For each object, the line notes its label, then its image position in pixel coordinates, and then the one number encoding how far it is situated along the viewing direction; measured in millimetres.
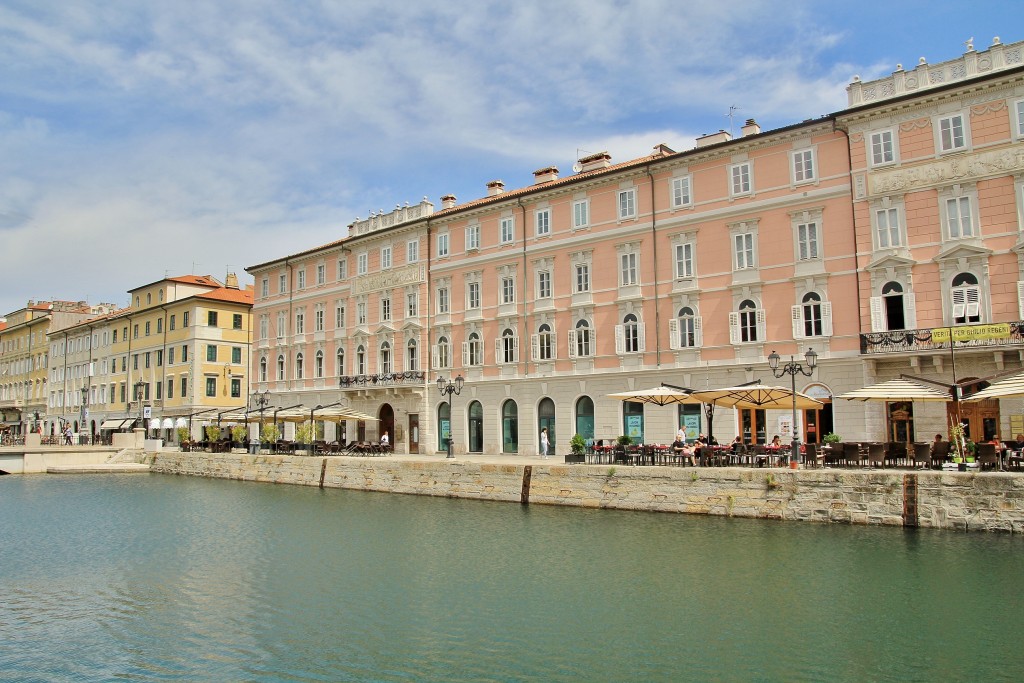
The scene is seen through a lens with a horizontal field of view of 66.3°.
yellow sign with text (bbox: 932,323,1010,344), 27228
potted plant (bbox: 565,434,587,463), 29438
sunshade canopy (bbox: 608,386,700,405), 28031
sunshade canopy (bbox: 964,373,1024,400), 21047
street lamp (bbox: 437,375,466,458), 35006
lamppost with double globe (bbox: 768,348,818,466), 24516
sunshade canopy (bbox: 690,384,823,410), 26344
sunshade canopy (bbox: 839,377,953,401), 23953
